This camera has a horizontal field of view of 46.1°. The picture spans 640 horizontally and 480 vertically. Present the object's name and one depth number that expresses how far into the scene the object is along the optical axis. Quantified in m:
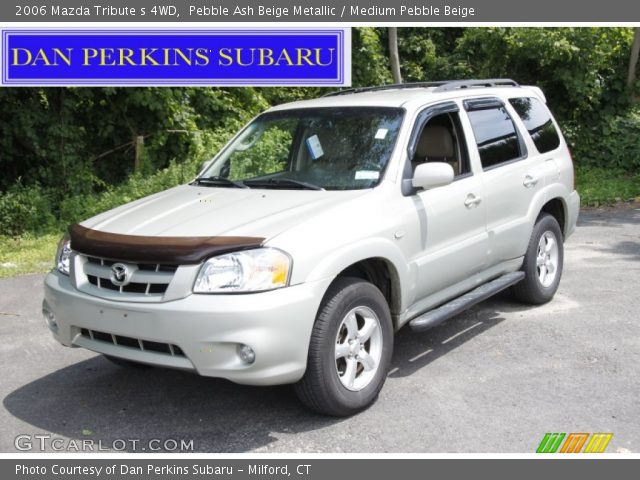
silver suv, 3.88
